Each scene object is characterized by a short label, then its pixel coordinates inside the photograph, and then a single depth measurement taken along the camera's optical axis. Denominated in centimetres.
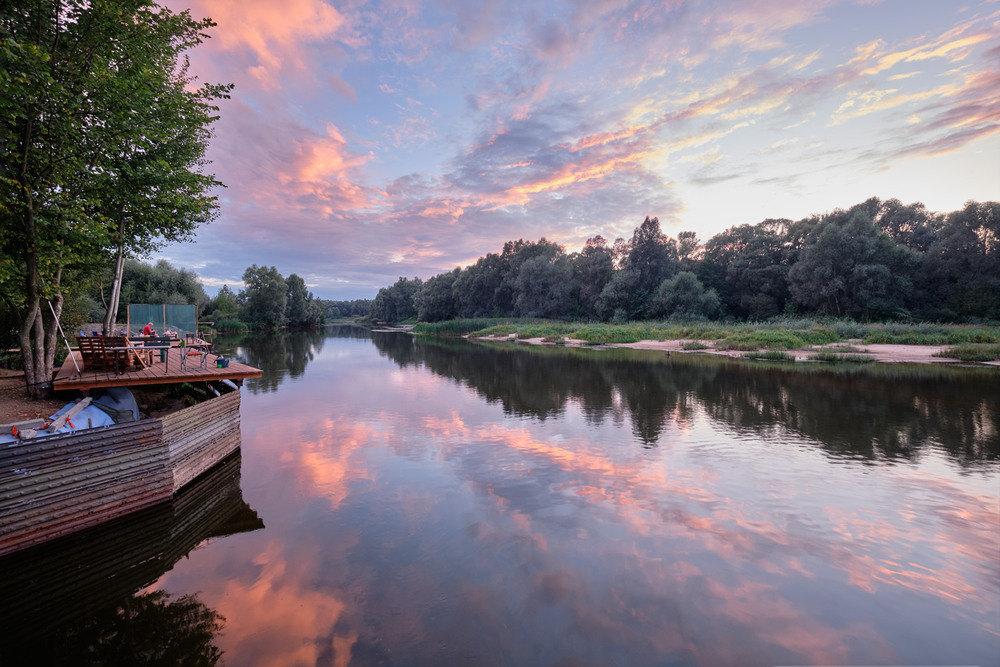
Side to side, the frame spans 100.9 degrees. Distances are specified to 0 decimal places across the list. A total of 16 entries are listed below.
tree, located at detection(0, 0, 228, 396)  838
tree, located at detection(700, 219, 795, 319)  6631
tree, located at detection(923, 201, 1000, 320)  4678
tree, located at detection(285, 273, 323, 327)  10150
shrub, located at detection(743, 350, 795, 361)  3291
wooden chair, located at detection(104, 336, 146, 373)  987
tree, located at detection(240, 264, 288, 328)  8469
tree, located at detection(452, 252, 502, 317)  10369
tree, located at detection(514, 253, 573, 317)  8519
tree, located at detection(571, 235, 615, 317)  8231
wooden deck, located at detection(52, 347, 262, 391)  875
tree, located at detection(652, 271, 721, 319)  6319
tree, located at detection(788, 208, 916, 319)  5075
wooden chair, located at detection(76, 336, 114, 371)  977
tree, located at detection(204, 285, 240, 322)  7350
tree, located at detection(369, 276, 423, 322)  14925
